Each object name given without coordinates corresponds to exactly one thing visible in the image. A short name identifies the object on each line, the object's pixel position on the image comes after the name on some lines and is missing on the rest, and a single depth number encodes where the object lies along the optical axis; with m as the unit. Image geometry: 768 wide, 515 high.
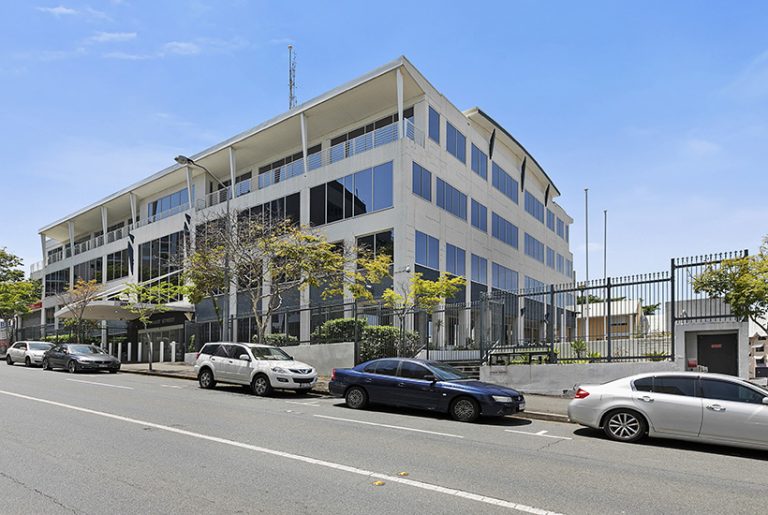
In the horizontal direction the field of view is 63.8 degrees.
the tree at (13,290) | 50.16
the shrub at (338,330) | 22.83
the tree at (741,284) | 14.27
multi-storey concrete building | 27.02
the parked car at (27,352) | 31.03
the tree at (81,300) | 36.92
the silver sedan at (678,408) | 9.60
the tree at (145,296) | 31.45
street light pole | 23.00
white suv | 17.14
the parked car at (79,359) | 25.51
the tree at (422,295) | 23.05
